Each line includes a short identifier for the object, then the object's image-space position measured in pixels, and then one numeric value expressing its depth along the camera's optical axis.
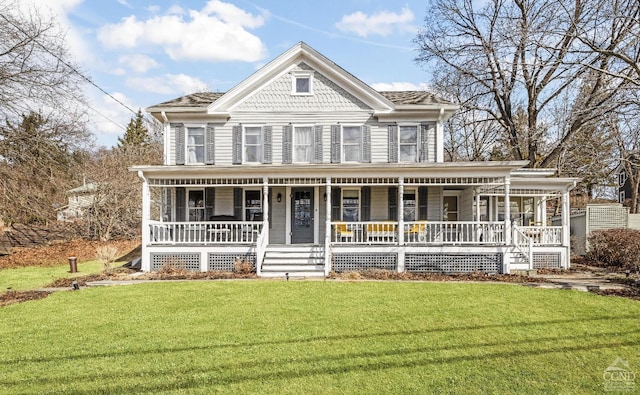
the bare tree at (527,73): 11.90
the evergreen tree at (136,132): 50.65
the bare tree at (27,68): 14.91
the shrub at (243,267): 13.69
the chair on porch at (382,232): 14.30
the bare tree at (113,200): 24.97
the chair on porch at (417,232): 14.13
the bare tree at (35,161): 15.71
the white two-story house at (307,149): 16.00
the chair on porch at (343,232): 14.38
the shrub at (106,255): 14.13
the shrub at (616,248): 14.98
